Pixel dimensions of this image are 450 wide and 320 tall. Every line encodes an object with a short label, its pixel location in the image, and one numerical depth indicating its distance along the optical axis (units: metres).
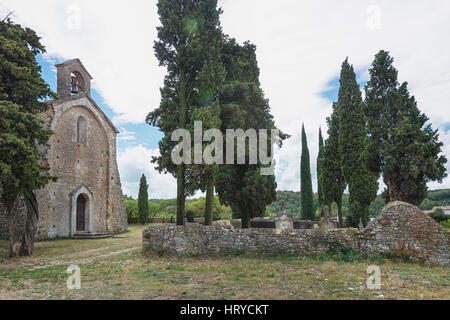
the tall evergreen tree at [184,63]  12.67
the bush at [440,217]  18.01
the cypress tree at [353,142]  18.66
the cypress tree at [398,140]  14.00
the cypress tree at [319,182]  29.39
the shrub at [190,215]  27.39
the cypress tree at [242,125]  13.58
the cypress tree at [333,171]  22.33
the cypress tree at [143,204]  32.06
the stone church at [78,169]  18.39
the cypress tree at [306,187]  27.84
